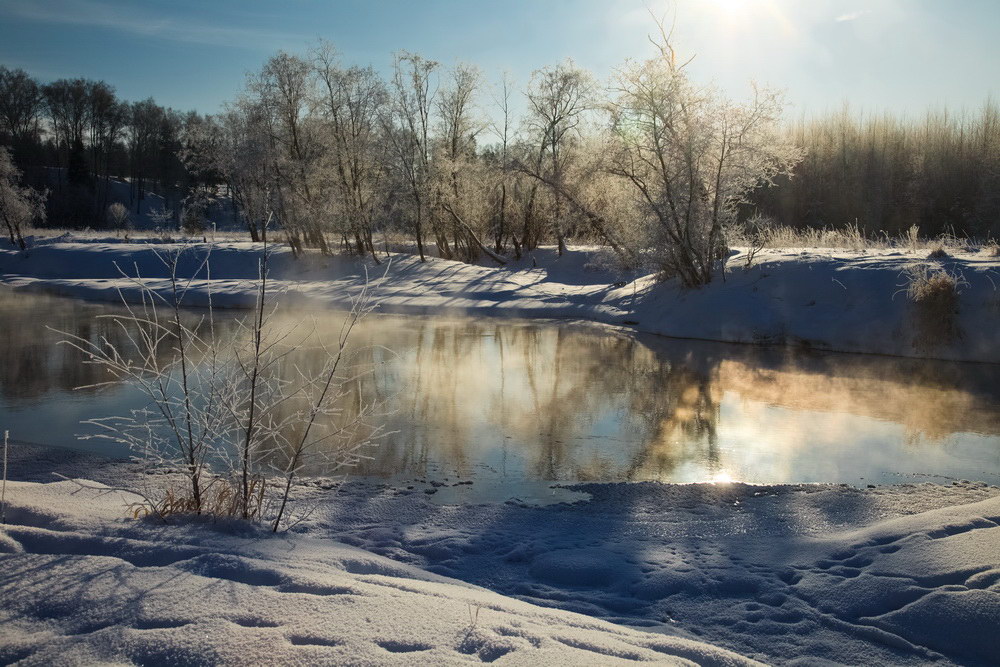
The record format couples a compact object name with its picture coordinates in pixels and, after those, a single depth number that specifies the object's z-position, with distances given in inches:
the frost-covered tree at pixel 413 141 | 1096.8
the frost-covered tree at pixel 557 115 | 1064.2
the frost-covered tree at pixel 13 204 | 1301.7
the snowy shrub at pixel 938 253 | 592.8
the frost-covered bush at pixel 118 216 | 1875.0
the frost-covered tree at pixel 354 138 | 1099.9
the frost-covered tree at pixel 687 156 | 650.2
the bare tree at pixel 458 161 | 1106.7
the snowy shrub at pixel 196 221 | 1690.5
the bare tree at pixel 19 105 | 2087.8
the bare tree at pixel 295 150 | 1088.2
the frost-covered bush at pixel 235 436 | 176.4
